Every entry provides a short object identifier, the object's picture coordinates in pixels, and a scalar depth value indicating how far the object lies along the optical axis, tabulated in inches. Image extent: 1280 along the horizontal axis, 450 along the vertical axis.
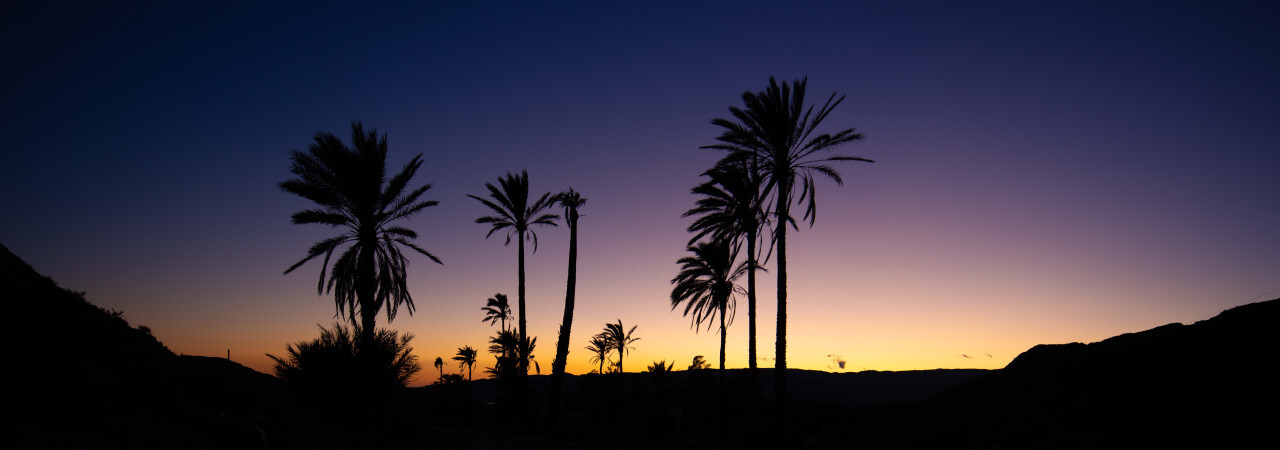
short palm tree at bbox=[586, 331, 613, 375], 2433.9
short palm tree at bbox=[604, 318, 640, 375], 2137.1
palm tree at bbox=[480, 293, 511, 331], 2016.5
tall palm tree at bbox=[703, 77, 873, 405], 810.8
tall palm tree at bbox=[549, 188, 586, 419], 1033.1
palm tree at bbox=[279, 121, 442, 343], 813.9
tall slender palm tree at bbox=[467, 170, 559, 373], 1171.3
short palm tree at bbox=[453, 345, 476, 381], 2741.1
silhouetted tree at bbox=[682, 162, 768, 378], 999.6
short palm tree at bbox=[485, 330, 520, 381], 1753.9
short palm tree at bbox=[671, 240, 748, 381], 1349.7
